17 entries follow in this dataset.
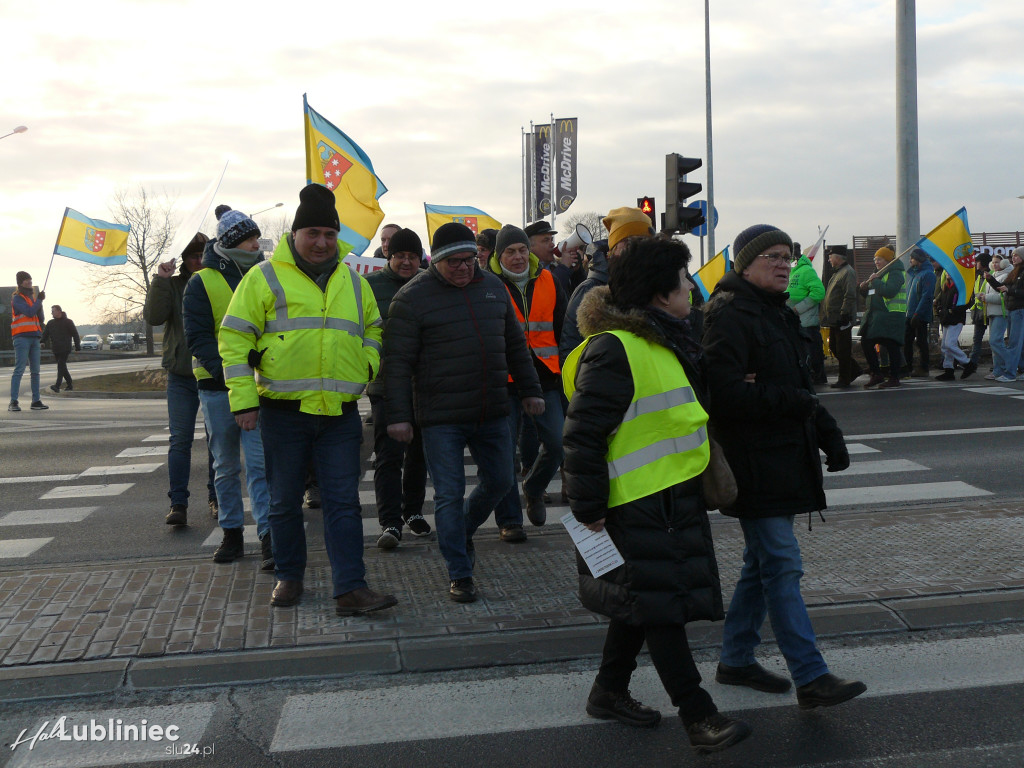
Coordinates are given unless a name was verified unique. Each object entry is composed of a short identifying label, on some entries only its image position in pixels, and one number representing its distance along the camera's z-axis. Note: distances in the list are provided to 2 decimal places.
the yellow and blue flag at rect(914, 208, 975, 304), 14.84
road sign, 15.27
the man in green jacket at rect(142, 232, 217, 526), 6.90
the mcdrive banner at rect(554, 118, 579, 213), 35.53
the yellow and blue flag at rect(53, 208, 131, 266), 14.89
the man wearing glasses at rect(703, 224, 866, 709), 3.75
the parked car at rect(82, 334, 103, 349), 72.45
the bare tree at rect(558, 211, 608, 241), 72.44
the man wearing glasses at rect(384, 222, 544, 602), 5.33
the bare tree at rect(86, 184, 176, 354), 46.44
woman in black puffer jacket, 3.42
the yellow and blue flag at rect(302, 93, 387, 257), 10.43
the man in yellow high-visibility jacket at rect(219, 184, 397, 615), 5.01
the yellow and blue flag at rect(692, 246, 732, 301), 13.93
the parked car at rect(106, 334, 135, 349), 71.71
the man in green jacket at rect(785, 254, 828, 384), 14.27
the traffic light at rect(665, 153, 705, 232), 12.36
